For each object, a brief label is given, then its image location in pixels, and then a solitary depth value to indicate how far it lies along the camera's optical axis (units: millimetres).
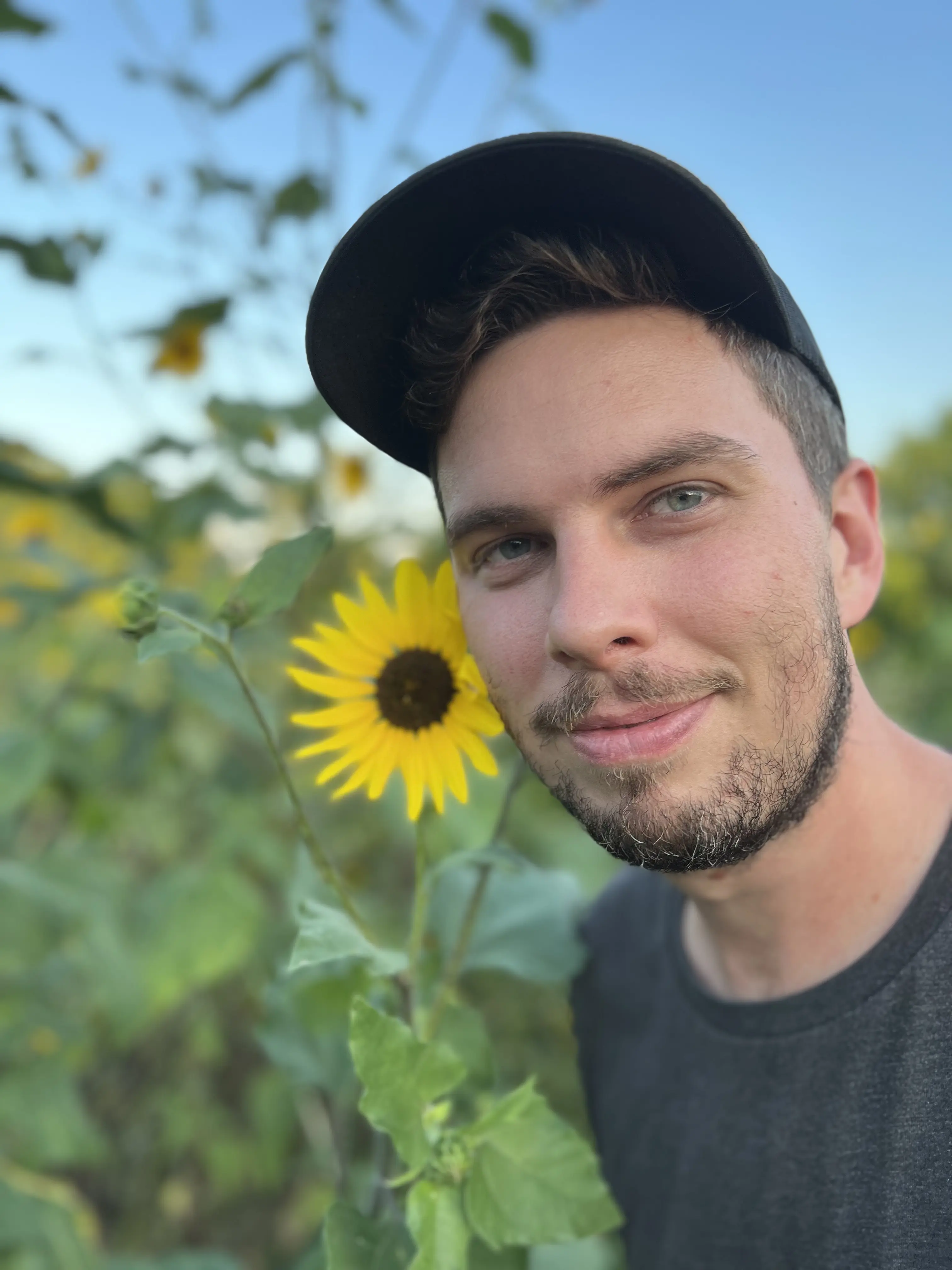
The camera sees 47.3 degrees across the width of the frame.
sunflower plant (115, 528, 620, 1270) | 328
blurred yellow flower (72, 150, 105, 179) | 756
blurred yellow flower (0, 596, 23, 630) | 832
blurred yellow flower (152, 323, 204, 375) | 831
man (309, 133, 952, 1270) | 366
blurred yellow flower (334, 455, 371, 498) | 920
